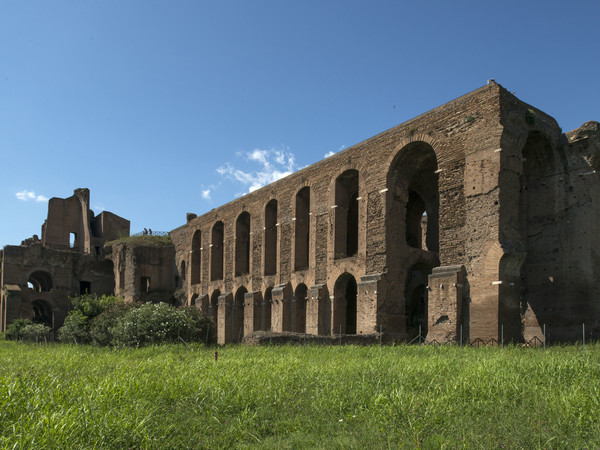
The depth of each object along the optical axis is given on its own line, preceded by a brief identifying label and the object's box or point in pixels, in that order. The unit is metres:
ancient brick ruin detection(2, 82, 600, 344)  15.40
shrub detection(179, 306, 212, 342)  18.52
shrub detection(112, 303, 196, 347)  17.00
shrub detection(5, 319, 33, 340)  26.88
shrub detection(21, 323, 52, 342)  25.61
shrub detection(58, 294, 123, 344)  24.34
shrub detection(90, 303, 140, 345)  19.09
